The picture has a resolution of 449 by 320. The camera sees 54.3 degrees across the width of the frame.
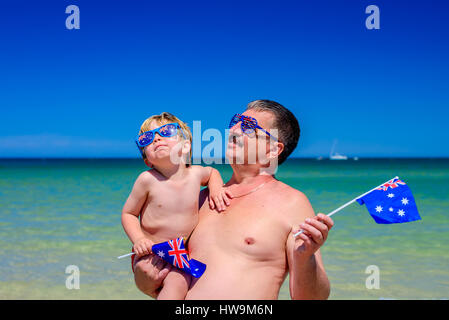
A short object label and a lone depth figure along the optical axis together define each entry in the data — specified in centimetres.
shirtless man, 222
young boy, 250
